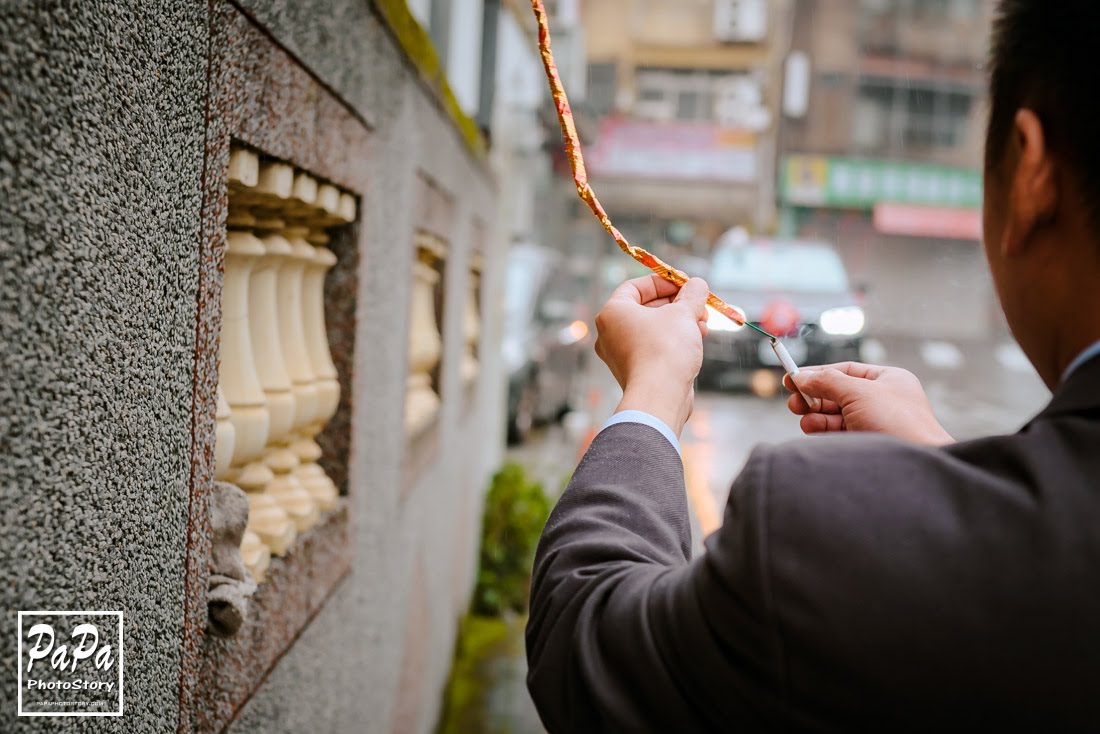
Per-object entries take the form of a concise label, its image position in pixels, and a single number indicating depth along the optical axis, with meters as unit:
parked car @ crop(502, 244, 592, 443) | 10.68
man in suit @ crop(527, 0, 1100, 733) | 0.88
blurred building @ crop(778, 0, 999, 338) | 28.67
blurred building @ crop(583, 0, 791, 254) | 28.23
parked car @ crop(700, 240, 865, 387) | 12.64
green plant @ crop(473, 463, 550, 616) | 6.01
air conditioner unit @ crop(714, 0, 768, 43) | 31.97
